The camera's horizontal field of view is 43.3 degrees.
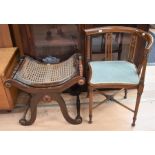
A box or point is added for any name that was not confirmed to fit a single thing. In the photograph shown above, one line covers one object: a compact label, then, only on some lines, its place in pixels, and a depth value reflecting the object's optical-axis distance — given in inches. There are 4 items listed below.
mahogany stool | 56.7
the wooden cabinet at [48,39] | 64.1
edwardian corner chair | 56.4
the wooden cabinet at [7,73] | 58.7
